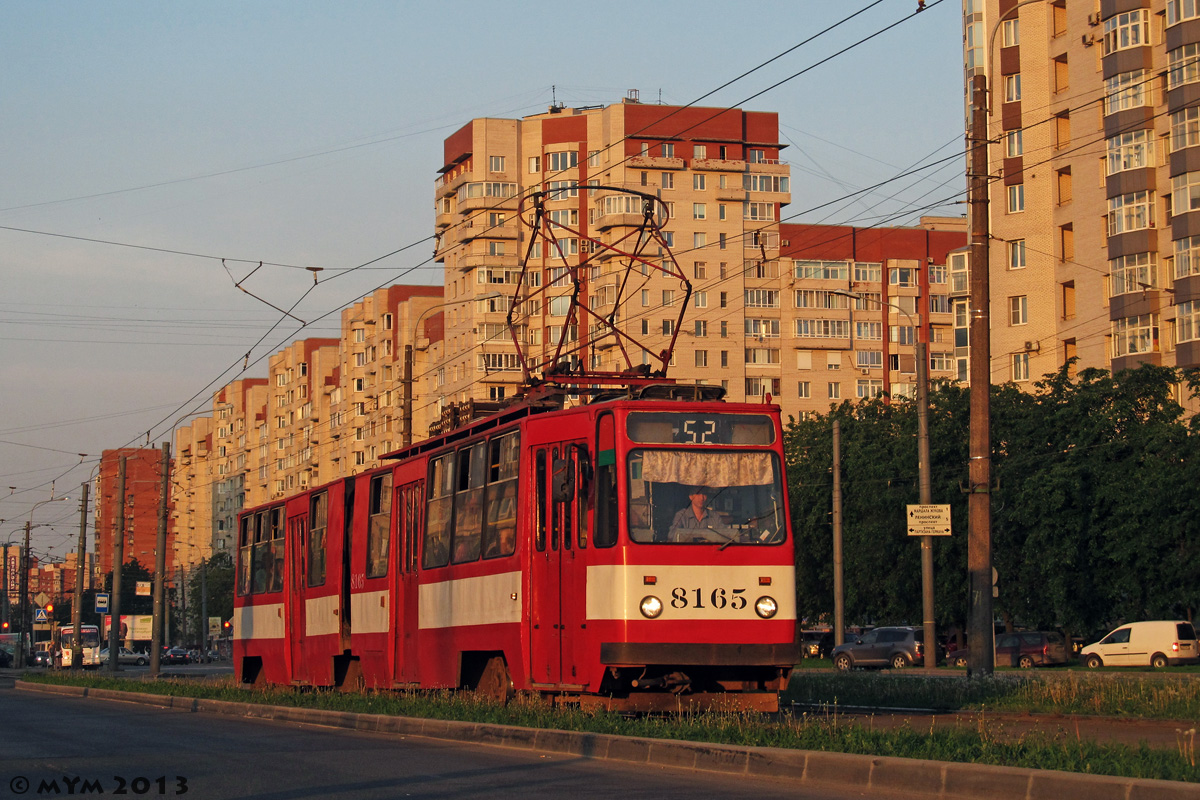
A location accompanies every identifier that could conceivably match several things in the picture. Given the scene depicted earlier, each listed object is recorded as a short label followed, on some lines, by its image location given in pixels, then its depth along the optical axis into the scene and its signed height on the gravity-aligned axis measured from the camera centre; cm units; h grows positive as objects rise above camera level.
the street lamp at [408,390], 3521 +408
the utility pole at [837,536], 4494 +73
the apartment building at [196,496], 16938 +710
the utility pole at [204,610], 10664 -342
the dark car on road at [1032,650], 4581 -259
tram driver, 1516 +37
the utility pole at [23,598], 7306 -196
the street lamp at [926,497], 3494 +149
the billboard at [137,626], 9325 -403
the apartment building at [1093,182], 5362 +1432
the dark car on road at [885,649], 4778 -271
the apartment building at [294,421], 13600 +1293
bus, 6754 -488
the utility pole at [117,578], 4559 -51
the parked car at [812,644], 6525 -354
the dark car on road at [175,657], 9075 -562
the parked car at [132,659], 8981 -584
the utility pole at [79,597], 5516 -136
